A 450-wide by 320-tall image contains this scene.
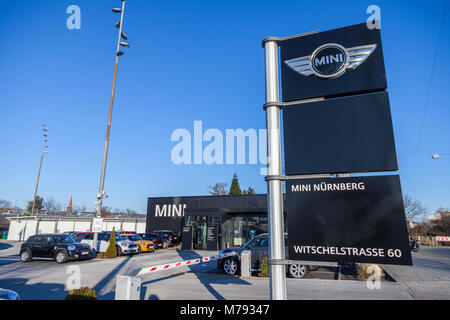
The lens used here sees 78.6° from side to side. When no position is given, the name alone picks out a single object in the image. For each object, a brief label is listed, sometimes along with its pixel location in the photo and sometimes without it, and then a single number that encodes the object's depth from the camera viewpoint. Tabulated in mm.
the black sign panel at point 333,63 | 3053
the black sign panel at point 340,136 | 2896
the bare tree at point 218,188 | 64250
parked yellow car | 22500
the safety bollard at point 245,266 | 11156
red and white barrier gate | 6111
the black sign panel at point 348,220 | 2726
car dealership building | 25094
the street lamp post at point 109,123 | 17875
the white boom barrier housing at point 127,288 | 3738
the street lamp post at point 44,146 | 38288
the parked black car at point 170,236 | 27252
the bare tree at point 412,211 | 40784
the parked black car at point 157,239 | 25303
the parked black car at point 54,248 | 15414
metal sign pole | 3037
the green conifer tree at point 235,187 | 60469
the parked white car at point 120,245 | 19359
